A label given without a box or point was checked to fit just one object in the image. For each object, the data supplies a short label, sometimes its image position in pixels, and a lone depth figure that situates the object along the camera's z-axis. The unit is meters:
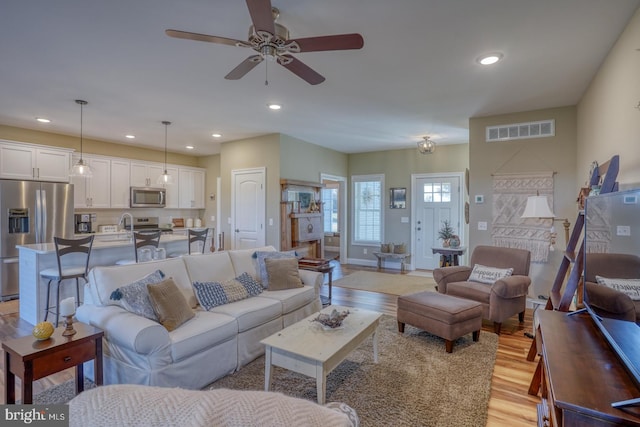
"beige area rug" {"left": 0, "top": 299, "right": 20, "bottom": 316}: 4.18
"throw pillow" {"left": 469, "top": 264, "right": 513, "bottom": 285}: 3.81
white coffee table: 2.04
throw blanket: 0.67
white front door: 6.76
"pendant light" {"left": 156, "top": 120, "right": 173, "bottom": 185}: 5.30
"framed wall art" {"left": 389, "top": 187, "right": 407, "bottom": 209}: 7.30
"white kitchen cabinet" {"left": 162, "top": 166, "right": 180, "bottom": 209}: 7.30
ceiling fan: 1.81
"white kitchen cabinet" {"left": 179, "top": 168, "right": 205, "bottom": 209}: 7.59
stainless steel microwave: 6.58
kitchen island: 3.70
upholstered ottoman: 3.00
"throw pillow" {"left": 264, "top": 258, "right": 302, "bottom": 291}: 3.47
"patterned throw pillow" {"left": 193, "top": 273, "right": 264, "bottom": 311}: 2.88
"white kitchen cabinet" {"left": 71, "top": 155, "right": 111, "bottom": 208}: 5.85
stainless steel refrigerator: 4.71
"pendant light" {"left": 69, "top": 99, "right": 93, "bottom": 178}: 4.35
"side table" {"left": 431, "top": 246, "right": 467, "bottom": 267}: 5.19
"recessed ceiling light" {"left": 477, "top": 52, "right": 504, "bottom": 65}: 2.82
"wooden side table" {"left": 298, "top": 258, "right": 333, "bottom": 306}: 4.23
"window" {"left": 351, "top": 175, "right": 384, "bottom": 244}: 7.66
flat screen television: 1.39
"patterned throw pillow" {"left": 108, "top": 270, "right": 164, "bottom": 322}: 2.37
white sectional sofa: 2.12
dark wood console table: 1.14
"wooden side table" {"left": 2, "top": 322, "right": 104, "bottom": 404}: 1.74
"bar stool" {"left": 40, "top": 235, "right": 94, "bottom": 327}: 3.38
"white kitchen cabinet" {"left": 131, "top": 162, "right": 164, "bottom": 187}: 6.67
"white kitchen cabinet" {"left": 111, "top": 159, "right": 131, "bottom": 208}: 6.33
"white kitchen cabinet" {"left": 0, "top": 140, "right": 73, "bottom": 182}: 4.90
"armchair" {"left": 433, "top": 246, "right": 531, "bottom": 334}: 3.42
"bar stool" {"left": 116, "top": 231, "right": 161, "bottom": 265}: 3.92
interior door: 5.95
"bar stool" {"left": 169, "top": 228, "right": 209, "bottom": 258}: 4.65
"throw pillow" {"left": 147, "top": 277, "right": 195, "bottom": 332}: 2.38
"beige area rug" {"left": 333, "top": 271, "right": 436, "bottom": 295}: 5.39
